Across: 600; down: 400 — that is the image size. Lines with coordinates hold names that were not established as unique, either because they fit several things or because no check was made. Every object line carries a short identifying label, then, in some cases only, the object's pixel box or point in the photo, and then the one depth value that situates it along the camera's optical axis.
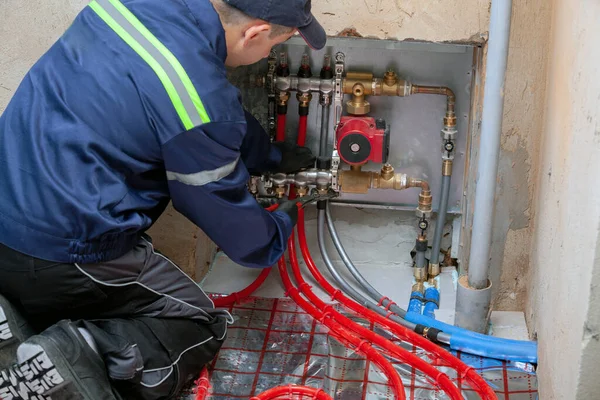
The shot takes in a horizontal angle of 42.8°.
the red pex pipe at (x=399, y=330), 1.78
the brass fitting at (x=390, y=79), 2.11
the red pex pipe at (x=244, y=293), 2.15
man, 1.49
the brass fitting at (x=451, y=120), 2.14
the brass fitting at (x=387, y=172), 2.14
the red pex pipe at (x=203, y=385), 1.75
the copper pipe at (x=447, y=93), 2.14
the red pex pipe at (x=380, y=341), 1.78
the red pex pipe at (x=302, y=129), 2.23
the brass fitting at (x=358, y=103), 2.12
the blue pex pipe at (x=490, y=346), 1.86
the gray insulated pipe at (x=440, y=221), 2.18
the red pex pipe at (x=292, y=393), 1.71
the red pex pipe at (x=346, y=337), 1.77
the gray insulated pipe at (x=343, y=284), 2.04
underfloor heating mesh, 1.79
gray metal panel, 2.17
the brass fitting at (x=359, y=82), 2.12
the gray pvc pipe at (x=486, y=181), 1.74
